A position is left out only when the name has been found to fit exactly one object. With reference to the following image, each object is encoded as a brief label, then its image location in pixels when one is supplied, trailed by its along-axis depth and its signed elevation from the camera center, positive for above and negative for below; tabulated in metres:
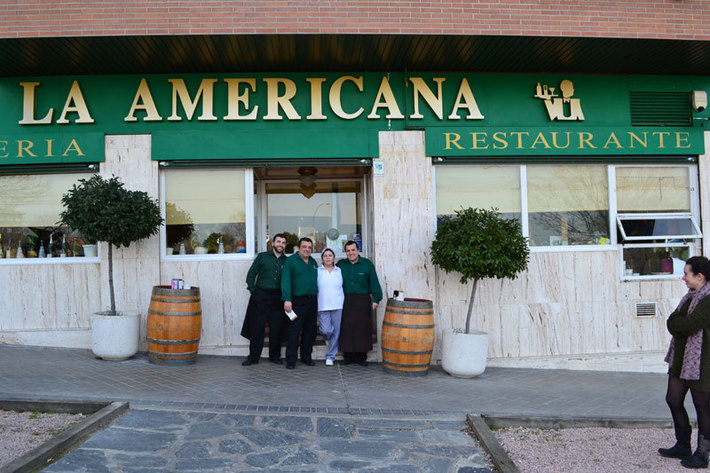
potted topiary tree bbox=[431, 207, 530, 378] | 6.75 -0.08
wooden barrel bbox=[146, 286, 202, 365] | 6.89 -0.87
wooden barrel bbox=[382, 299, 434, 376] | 6.82 -1.07
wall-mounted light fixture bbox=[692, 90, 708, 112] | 8.23 +2.19
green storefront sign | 7.85 +2.01
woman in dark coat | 4.27 -0.90
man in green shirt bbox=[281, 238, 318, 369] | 7.14 -0.58
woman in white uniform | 7.39 -0.64
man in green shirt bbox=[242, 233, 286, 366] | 7.34 -0.61
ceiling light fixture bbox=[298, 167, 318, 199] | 9.11 +1.26
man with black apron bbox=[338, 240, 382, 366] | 7.37 -0.65
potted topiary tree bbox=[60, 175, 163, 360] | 6.82 +0.42
